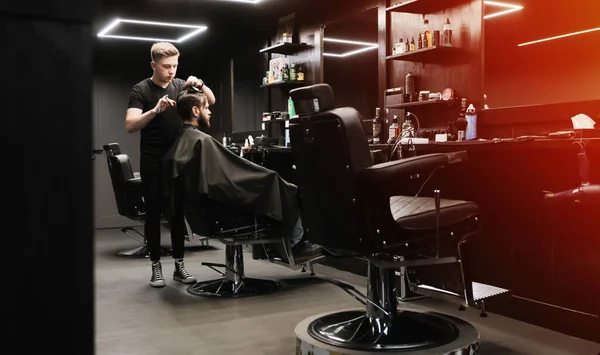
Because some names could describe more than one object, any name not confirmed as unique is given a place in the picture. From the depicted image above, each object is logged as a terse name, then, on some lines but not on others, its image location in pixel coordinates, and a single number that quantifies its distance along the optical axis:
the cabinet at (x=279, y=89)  5.42
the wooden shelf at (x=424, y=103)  3.63
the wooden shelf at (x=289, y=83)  5.41
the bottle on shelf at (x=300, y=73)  5.38
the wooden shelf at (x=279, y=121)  5.42
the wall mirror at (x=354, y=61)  4.54
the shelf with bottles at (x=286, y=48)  5.33
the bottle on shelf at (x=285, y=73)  5.44
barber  3.53
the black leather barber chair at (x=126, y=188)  4.71
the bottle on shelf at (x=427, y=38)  3.72
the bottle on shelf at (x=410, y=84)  3.98
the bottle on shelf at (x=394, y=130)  3.94
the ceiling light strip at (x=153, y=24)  6.44
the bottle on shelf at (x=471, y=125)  3.32
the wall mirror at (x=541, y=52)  3.62
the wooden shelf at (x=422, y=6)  3.70
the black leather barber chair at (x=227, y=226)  3.07
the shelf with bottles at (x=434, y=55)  3.60
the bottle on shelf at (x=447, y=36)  3.62
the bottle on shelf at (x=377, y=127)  4.27
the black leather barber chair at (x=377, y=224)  1.76
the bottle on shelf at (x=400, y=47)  3.96
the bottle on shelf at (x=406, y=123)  3.85
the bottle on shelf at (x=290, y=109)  5.33
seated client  3.06
